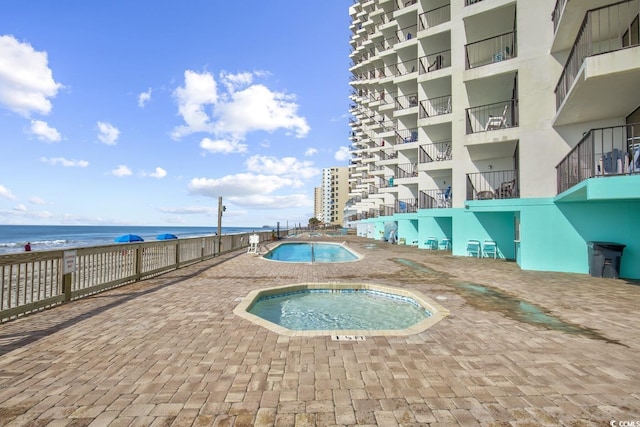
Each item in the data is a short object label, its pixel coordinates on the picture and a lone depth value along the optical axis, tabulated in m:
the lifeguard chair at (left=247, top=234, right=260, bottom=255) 16.79
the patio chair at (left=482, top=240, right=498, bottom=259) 14.89
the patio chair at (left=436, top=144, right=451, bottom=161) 19.66
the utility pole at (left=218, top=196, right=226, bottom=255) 18.64
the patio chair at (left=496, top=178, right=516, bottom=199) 13.63
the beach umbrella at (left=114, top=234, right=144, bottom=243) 16.72
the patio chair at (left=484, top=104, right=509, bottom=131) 13.88
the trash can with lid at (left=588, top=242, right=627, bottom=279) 9.57
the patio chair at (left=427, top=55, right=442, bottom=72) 20.45
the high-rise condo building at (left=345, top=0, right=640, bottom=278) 8.64
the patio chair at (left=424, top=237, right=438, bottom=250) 20.20
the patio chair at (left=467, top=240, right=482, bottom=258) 15.17
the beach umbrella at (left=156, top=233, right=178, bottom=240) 18.99
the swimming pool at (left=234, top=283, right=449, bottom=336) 5.76
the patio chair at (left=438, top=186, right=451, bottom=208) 18.41
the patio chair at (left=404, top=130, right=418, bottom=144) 26.34
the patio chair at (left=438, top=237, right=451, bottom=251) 19.77
